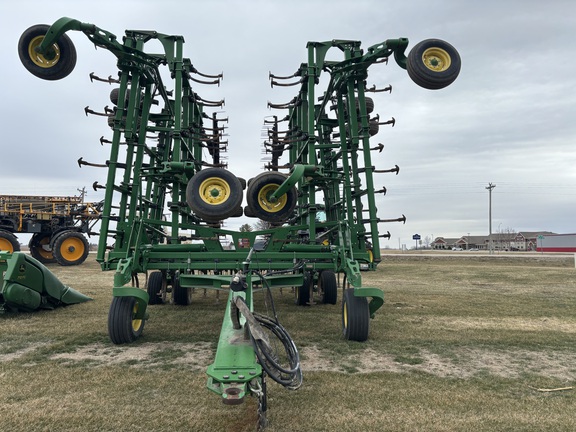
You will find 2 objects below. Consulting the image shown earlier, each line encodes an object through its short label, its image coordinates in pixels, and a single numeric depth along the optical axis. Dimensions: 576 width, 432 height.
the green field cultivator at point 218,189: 6.24
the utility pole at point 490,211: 41.71
